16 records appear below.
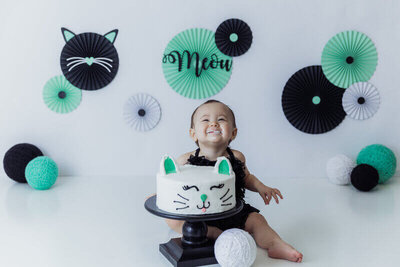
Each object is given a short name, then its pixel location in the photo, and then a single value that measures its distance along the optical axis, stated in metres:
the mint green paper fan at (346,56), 2.21
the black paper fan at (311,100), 2.21
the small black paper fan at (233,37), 2.18
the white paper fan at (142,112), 2.22
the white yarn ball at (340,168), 2.12
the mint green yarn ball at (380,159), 2.11
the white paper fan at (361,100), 2.22
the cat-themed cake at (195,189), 1.25
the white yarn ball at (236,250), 1.24
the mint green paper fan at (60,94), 2.22
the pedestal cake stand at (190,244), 1.30
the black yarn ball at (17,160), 2.13
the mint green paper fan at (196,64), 2.19
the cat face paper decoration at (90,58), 2.19
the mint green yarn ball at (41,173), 2.03
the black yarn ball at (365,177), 2.02
